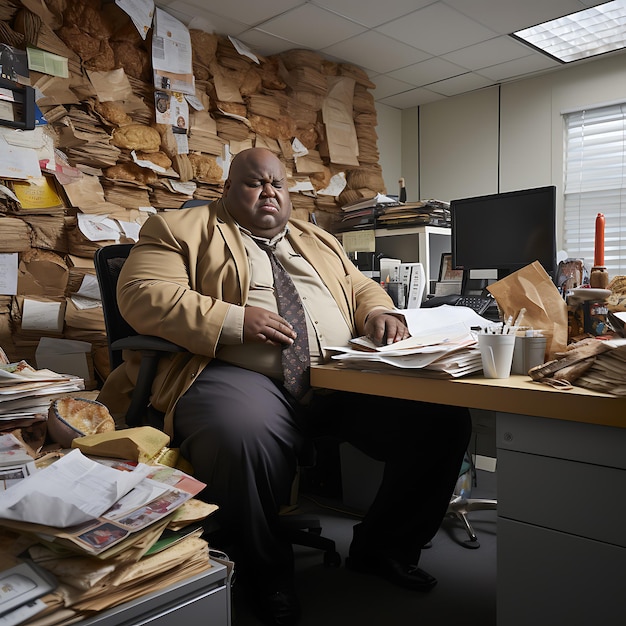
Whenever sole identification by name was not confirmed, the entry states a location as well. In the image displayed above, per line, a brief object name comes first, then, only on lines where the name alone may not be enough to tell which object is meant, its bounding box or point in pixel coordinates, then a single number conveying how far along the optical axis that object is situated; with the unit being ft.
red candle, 4.76
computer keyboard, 7.73
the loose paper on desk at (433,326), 4.26
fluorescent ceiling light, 10.36
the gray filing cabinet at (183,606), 2.58
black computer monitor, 7.67
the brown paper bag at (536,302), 4.13
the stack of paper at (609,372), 3.23
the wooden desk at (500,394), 3.18
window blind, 11.98
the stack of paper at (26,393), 4.44
